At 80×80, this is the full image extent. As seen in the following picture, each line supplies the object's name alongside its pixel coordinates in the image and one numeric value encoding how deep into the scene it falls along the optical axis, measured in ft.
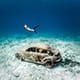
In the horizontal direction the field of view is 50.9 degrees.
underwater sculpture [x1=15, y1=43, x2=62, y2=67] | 24.54
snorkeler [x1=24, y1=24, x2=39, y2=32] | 26.01
